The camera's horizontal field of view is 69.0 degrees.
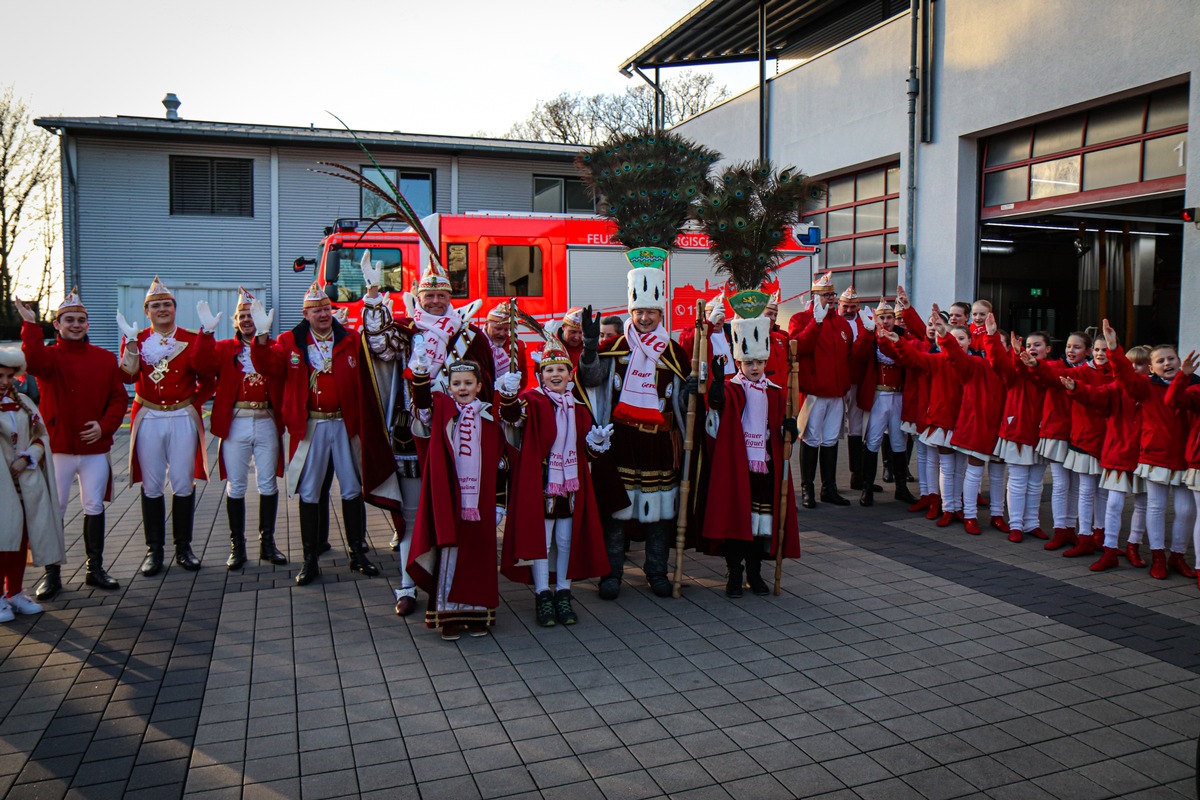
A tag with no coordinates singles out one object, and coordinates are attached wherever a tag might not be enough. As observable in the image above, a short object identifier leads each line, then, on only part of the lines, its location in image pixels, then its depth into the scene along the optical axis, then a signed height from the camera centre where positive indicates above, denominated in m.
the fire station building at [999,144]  10.75 +2.94
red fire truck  13.48 +1.21
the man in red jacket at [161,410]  6.51 -0.57
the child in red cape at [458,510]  5.19 -1.03
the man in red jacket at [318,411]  6.43 -0.56
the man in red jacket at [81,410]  6.14 -0.54
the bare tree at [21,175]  25.31 +4.69
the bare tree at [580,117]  40.00 +10.31
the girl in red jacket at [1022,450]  7.48 -0.94
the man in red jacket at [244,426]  6.66 -0.70
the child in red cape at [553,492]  5.42 -0.97
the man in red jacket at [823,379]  8.84 -0.40
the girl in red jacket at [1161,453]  6.34 -0.81
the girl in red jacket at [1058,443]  7.18 -0.85
